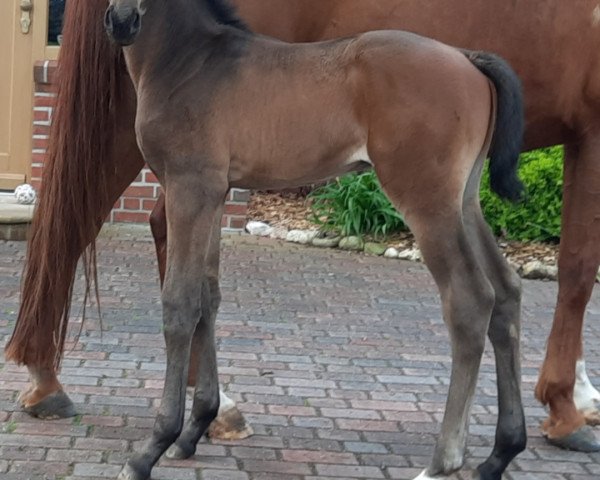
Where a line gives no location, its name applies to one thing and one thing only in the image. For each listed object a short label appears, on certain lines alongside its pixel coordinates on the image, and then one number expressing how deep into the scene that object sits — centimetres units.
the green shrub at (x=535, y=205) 853
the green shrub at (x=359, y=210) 884
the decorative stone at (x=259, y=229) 916
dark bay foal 329
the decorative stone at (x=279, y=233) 911
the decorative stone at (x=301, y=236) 895
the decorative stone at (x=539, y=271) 824
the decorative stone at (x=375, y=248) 870
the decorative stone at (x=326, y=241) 890
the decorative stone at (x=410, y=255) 852
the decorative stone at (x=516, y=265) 829
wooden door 943
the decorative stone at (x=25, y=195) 891
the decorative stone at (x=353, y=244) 884
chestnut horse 413
